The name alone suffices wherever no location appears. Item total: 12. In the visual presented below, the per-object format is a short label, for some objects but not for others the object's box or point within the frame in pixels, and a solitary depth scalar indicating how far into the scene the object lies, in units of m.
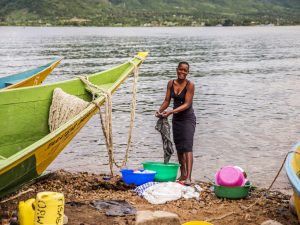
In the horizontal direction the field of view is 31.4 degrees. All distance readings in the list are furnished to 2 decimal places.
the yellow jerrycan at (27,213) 6.64
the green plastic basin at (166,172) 9.66
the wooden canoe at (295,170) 6.66
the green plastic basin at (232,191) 8.73
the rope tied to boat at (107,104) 9.48
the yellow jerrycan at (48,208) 6.10
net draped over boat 9.30
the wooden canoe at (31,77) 16.05
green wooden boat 7.87
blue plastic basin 9.44
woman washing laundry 9.13
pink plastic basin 8.80
